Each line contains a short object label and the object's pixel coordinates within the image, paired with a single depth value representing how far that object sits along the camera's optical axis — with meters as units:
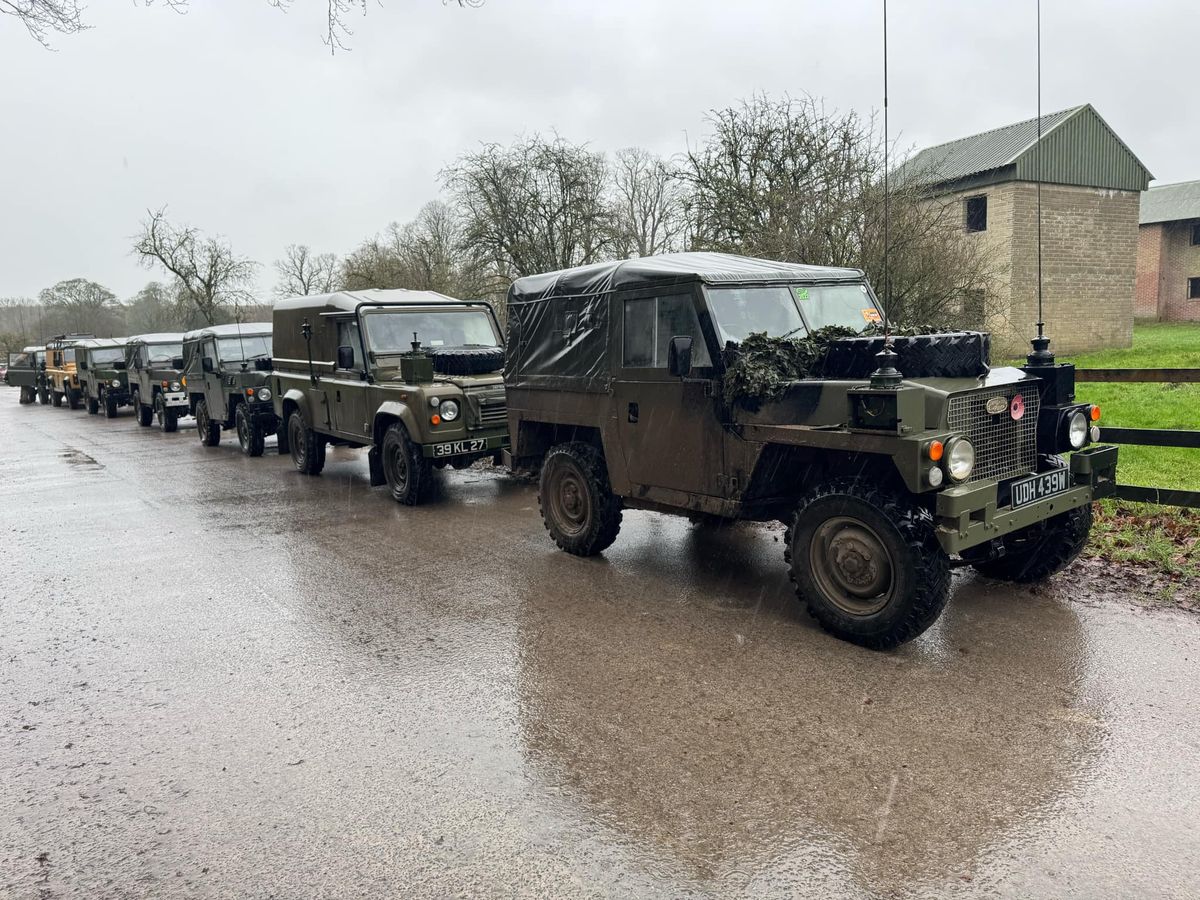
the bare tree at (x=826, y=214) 13.49
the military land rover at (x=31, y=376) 31.39
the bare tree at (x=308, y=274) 48.62
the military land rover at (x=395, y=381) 9.46
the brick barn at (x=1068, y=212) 28.08
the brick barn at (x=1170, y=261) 44.19
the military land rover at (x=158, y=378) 19.30
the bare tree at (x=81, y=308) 64.38
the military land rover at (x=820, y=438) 4.66
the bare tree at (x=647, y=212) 19.67
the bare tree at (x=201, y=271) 43.12
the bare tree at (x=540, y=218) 23.70
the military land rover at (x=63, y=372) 27.55
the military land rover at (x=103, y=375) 23.83
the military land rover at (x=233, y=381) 14.16
